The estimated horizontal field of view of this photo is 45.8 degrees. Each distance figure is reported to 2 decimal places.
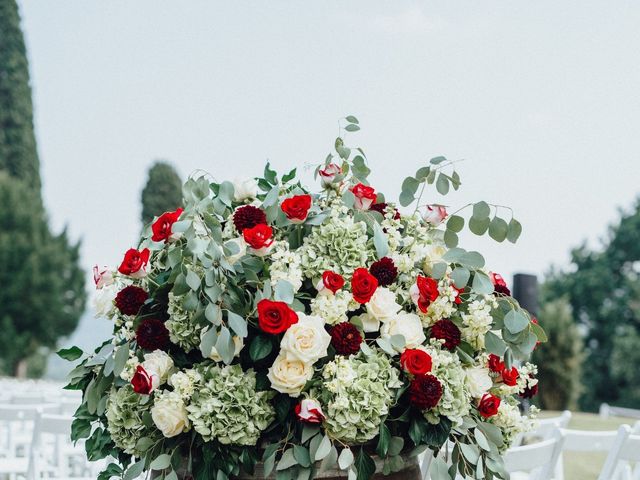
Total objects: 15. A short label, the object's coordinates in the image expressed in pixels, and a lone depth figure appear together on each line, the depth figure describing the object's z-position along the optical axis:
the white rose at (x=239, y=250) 1.72
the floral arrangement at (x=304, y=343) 1.62
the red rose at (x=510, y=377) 1.88
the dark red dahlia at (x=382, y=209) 1.99
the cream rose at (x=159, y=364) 1.70
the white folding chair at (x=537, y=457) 2.51
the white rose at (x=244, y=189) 1.98
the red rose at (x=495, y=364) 1.87
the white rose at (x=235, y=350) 1.65
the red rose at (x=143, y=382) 1.66
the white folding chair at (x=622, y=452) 3.22
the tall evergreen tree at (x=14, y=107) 32.91
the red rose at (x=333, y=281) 1.67
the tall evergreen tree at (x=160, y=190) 29.69
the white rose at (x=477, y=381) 1.80
